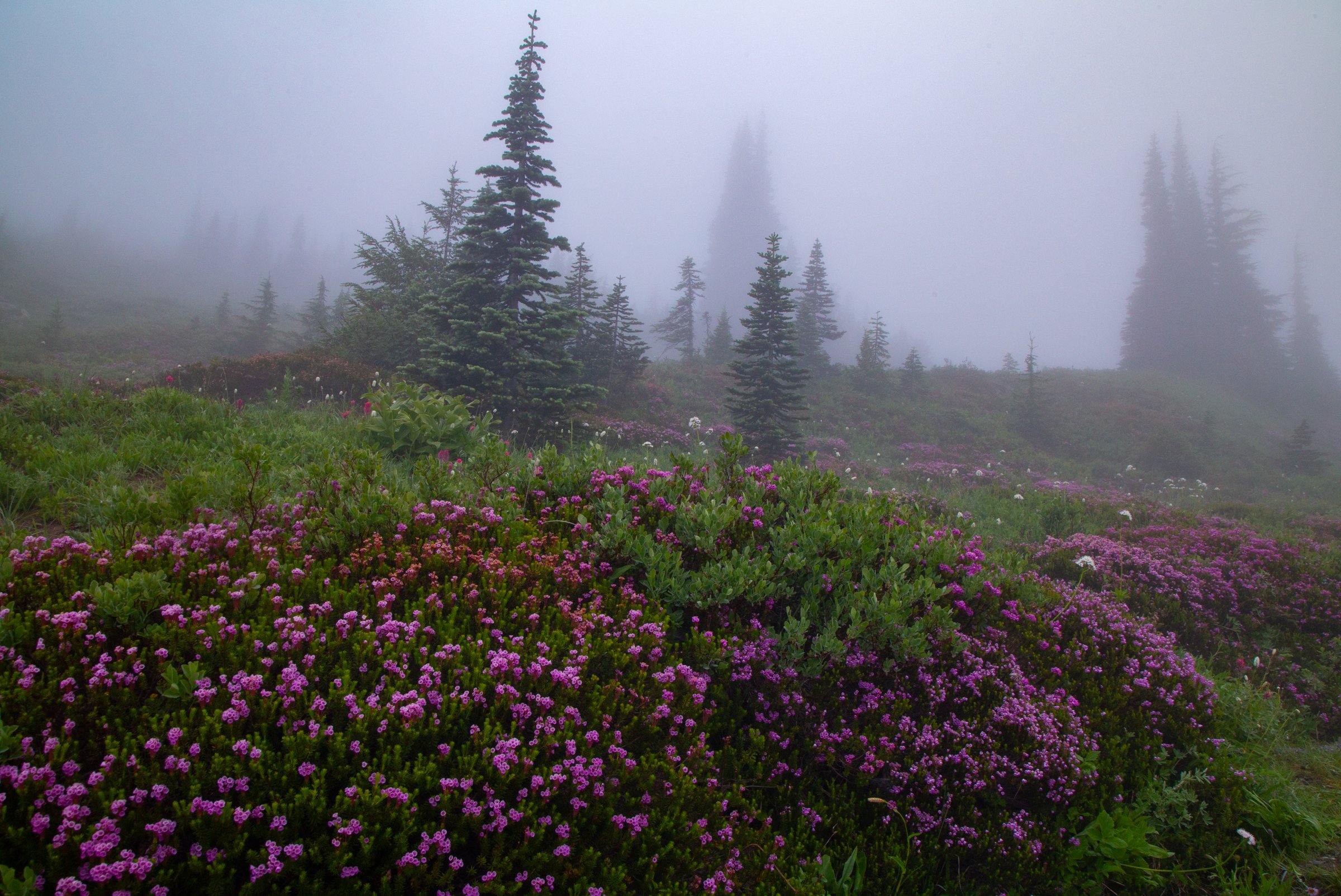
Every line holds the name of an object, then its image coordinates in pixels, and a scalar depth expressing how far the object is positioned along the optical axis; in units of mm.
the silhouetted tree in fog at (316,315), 34625
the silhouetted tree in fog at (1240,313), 46000
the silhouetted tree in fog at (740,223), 93625
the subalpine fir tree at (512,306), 13805
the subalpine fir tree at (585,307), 23906
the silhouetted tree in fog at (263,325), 39031
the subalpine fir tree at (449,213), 24312
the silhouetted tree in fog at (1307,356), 44062
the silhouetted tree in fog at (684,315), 45438
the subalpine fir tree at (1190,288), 48625
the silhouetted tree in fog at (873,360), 34219
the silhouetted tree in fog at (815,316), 37625
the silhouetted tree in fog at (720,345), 41812
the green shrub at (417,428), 6934
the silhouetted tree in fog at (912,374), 34344
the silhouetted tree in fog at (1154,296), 50469
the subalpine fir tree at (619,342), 24203
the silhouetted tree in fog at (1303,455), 27188
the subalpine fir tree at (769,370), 18578
